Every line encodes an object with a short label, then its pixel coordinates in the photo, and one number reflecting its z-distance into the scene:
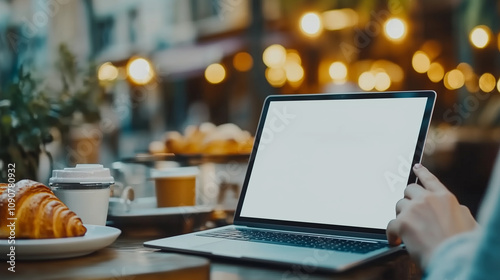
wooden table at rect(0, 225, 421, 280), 1.24
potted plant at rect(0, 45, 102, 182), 1.69
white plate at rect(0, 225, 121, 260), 1.30
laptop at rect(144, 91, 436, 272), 1.40
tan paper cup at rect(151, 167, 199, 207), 1.68
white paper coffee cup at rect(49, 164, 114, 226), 1.48
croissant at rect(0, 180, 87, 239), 1.33
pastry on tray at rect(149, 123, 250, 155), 2.38
